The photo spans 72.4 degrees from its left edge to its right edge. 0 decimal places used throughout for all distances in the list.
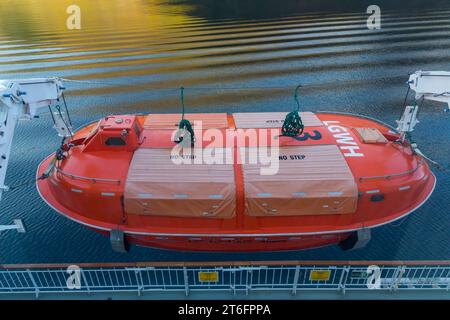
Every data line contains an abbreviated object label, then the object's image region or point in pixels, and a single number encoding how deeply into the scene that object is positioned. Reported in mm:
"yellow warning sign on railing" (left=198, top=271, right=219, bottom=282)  6586
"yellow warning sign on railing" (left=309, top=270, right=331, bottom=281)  6559
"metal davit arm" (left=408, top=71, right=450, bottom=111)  8742
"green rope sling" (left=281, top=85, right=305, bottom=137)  9602
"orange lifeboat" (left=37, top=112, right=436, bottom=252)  8125
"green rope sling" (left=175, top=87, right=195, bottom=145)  9326
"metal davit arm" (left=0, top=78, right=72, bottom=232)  7434
